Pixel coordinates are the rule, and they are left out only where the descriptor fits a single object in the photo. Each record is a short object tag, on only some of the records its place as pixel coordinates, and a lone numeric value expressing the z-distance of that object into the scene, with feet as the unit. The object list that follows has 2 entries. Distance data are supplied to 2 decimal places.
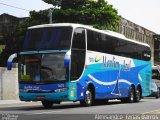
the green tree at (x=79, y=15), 194.08
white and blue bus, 76.43
